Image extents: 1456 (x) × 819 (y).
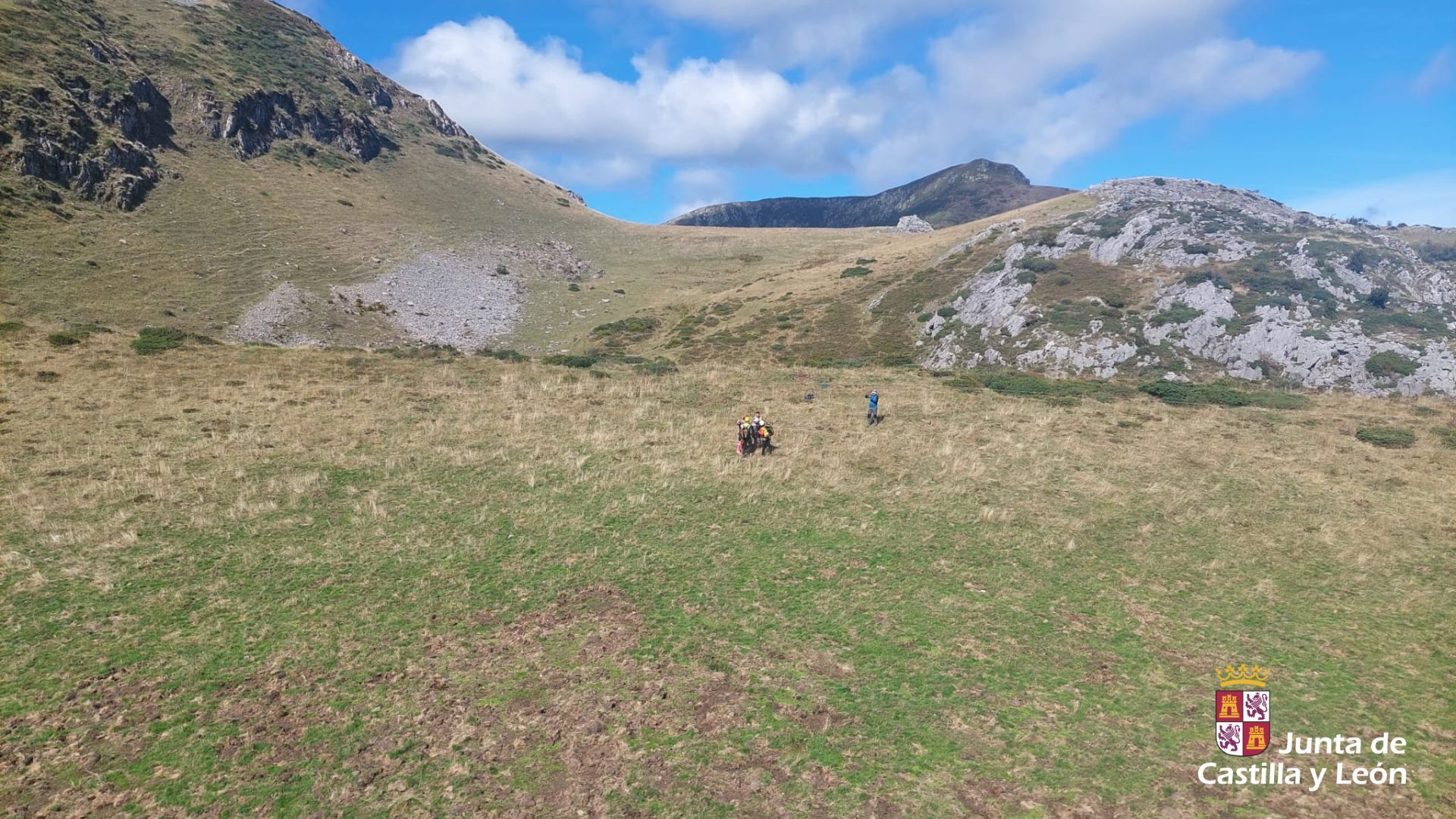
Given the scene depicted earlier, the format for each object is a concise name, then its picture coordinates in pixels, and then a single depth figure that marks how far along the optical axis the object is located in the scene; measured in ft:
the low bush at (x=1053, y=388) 117.60
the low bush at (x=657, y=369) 129.39
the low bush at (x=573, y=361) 138.31
